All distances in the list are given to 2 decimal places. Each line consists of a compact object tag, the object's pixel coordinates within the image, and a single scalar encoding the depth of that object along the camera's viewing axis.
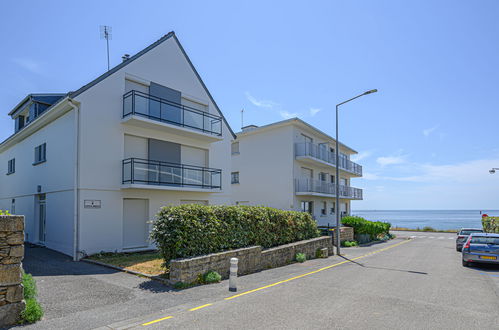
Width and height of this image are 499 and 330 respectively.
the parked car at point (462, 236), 19.52
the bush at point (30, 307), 5.71
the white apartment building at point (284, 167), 25.31
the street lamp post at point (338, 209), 16.29
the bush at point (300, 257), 13.44
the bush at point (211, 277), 9.10
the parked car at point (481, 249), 12.27
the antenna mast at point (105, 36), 18.53
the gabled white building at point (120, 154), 13.57
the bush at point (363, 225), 24.27
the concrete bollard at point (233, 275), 8.32
